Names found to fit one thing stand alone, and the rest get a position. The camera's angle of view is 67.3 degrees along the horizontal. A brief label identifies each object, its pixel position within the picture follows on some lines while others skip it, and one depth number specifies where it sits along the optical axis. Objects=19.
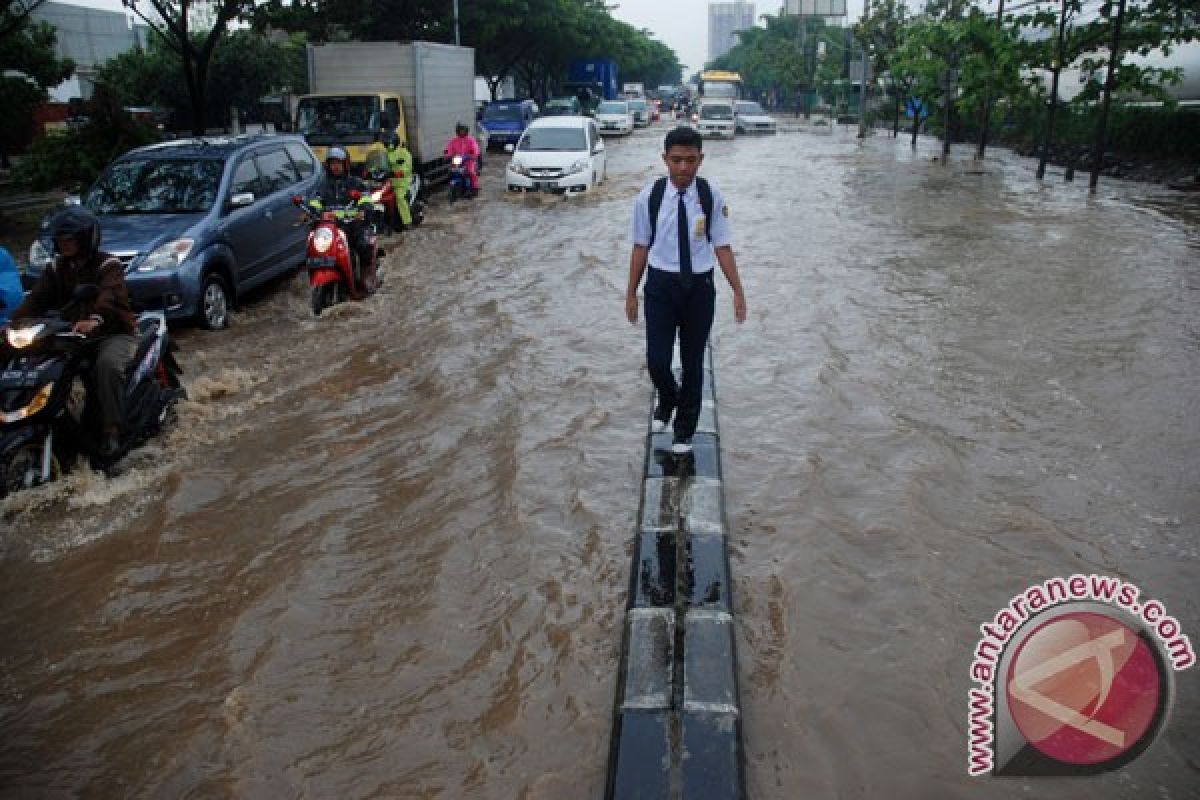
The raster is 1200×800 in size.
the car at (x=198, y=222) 8.15
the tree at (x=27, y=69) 15.94
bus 41.22
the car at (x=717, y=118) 37.12
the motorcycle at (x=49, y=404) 4.92
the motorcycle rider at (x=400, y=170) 14.26
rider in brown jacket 5.28
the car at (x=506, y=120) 31.03
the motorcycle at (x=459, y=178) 17.89
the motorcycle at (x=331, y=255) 9.02
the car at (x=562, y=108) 38.22
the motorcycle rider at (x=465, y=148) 17.66
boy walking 4.79
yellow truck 16.58
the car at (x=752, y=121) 41.81
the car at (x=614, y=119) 39.34
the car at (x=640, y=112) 49.72
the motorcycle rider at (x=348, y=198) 9.80
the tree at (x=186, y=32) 18.22
